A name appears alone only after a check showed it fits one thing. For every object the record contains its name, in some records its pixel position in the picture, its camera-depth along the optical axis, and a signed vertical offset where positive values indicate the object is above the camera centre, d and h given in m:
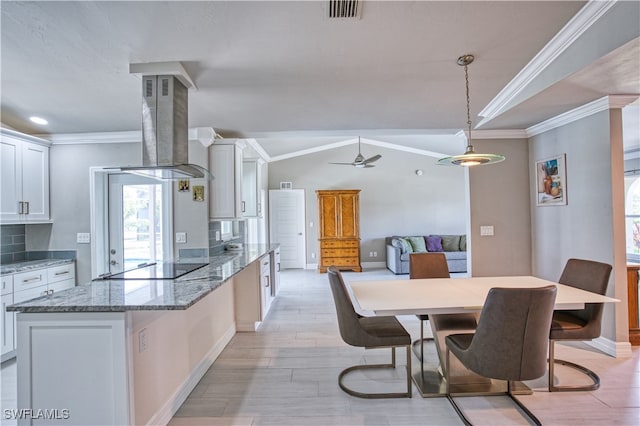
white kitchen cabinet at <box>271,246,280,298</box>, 4.72 -0.86
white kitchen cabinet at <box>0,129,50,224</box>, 3.17 +0.48
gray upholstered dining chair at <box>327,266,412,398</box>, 2.20 -0.85
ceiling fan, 5.43 +0.98
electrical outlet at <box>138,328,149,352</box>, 1.75 -0.68
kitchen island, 1.58 -0.69
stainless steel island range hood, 2.27 +0.71
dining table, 2.04 -0.59
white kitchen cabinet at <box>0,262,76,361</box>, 2.85 -0.66
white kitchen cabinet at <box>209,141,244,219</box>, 3.74 +0.44
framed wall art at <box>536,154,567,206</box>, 3.42 +0.36
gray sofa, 6.83 -0.78
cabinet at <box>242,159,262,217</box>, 5.26 +0.60
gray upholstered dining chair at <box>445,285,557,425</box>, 1.74 -0.68
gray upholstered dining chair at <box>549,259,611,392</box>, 2.33 -0.84
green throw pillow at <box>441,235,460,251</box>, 7.34 -0.66
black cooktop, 2.27 -0.41
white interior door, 7.96 -0.18
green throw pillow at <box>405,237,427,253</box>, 7.04 -0.65
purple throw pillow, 7.27 -0.67
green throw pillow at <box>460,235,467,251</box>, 7.27 -0.66
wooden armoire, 7.33 -0.27
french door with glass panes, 3.91 -0.01
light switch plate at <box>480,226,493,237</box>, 3.93 -0.20
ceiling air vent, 1.59 +1.09
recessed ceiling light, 3.21 +1.07
